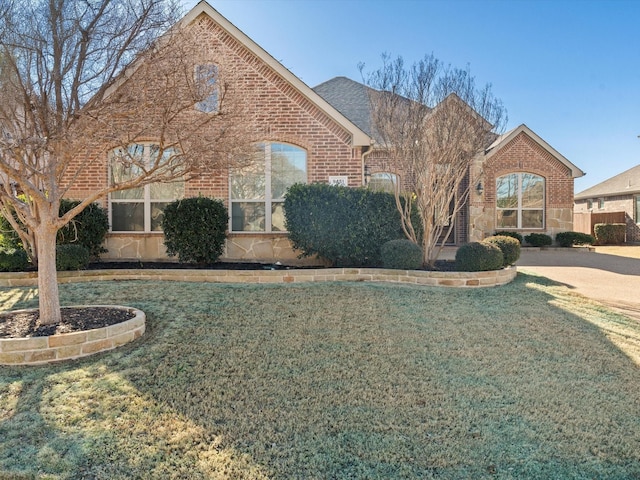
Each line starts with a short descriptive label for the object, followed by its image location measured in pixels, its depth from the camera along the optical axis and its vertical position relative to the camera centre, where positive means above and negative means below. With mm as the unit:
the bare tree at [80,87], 3900 +1699
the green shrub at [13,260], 6945 -328
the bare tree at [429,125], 7406 +2189
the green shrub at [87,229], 8102 +274
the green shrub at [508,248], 8078 -275
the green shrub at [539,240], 15203 -216
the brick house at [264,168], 9094 +1704
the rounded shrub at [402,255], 7199 -350
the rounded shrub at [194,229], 8086 +228
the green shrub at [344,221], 7809 +353
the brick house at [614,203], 19297 +1871
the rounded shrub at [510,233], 15156 +76
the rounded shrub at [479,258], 7258 -430
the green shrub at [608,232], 18531 +63
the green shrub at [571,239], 15266 -197
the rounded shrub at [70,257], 6996 -280
